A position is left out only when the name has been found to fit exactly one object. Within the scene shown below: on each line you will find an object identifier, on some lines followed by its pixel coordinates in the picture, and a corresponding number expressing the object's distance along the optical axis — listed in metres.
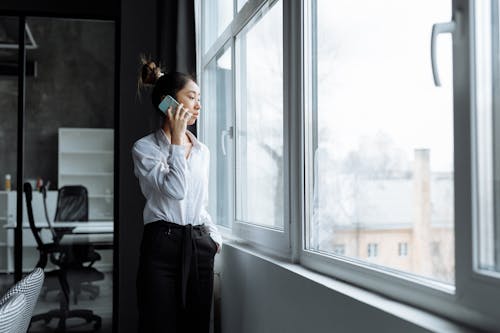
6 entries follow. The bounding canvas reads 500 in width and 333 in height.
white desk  4.89
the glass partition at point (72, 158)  4.95
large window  1.14
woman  2.39
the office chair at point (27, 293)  1.36
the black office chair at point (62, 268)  4.85
